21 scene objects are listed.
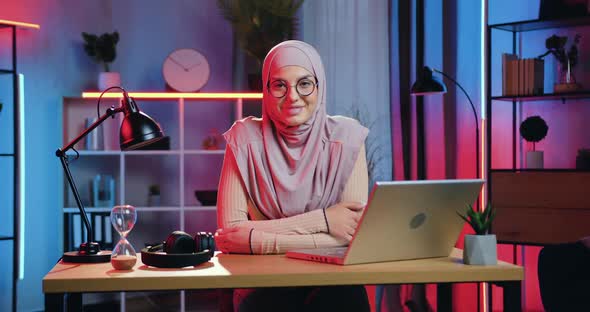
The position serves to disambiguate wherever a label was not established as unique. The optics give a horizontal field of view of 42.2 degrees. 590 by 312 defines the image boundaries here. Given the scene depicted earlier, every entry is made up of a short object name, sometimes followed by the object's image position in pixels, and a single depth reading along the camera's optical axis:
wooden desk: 1.78
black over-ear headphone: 1.91
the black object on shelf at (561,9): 3.78
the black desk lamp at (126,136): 2.05
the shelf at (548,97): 3.77
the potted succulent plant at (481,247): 1.92
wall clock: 5.16
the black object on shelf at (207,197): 5.20
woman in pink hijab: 2.43
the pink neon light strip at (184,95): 4.92
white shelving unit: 5.39
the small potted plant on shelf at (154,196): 5.42
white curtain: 4.87
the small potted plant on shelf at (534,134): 3.92
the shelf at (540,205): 3.66
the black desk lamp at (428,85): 3.93
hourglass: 1.88
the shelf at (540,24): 3.82
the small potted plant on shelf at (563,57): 3.85
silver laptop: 1.79
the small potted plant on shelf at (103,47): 5.29
